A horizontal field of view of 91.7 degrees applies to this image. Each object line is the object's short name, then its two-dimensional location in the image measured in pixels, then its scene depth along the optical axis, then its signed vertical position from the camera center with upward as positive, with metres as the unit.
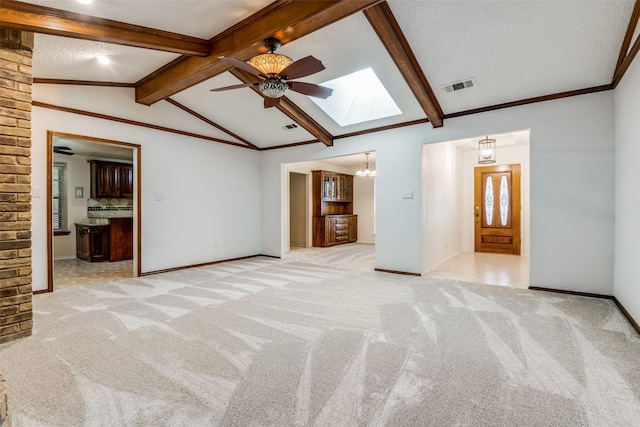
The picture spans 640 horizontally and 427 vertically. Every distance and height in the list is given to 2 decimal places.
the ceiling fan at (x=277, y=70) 2.91 +1.35
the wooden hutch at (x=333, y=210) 8.85 +0.01
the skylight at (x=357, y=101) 4.92 +1.81
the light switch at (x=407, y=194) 5.03 +0.26
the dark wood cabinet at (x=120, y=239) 6.49 -0.60
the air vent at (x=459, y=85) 3.82 +1.58
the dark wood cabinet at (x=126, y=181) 7.11 +0.68
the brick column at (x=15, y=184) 2.56 +0.23
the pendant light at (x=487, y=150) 6.30 +1.24
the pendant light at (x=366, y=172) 8.55 +1.06
